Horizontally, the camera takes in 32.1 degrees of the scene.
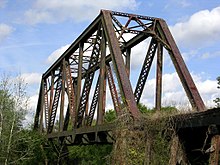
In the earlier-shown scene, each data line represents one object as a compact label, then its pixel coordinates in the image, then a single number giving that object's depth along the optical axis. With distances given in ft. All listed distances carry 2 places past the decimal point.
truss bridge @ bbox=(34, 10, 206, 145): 45.03
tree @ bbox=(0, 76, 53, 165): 93.86
